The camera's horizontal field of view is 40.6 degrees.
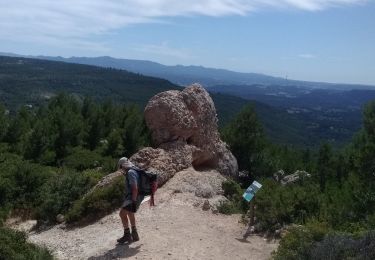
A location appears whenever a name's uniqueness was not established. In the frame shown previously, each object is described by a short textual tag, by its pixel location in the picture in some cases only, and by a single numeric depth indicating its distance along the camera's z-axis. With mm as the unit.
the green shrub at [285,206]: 11195
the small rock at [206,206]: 12805
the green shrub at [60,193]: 13094
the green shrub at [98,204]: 12414
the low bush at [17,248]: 7926
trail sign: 11000
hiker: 9602
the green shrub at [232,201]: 12852
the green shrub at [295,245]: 7680
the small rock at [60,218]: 12781
